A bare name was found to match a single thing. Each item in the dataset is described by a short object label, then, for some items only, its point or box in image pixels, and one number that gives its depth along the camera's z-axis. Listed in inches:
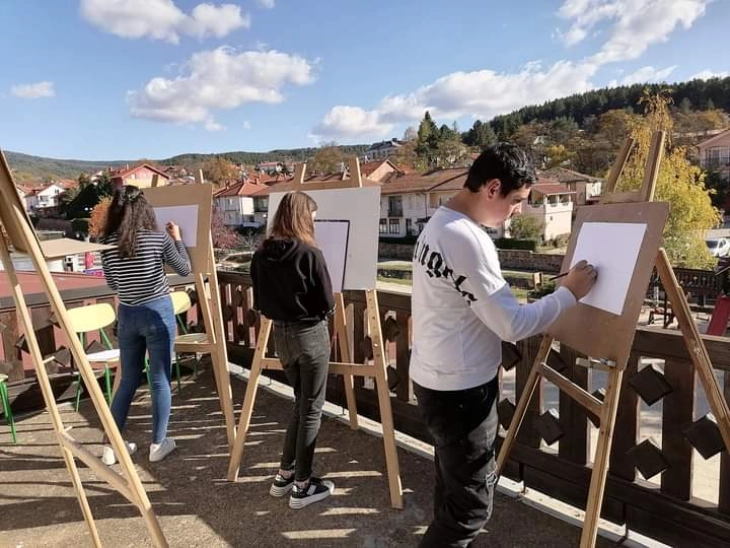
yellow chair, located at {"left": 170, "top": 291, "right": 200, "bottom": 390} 175.2
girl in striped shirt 113.6
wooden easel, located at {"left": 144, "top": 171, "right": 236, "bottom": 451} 126.4
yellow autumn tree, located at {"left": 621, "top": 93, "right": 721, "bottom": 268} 717.3
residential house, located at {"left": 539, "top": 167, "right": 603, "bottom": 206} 1648.6
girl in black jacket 94.0
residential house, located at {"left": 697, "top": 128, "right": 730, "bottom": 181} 2037.6
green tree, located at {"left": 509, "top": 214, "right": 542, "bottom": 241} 1332.4
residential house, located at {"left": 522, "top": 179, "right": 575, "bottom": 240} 1409.9
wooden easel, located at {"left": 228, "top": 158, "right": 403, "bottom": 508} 103.1
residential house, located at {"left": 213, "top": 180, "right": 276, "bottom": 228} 2185.0
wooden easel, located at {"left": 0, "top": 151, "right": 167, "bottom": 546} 65.3
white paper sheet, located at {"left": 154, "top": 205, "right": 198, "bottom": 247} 130.3
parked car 942.4
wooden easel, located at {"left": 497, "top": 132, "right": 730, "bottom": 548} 68.5
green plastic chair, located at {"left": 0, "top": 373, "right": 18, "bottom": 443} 136.1
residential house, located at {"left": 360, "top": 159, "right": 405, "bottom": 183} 2034.9
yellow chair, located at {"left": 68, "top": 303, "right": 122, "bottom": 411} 147.3
